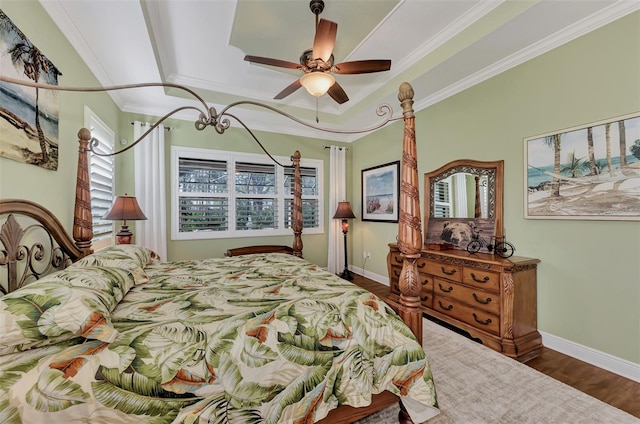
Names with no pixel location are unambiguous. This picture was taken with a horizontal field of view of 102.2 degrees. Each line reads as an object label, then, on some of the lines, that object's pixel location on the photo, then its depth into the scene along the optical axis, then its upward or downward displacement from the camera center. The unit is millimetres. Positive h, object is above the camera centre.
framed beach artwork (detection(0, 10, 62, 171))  1435 +688
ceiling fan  1941 +1307
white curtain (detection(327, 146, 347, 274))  4969 +249
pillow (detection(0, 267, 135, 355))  926 -385
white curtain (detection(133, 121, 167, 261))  3678 +391
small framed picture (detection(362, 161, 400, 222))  4262 +399
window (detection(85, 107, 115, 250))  2716 +408
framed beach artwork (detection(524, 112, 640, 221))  1961 +367
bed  939 -546
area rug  1603 -1252
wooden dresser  2309 -817
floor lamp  4672 -41
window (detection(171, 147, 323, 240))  4031 +349
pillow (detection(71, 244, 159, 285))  1683 -314
